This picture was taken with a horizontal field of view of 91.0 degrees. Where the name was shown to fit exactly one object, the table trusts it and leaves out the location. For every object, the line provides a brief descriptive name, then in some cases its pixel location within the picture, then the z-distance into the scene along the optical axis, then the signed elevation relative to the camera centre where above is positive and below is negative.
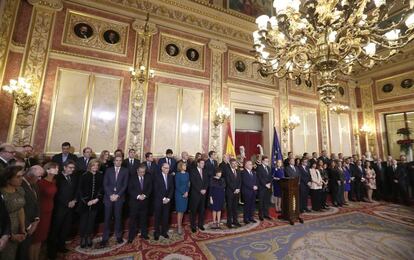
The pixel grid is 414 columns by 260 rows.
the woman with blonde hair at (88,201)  3.39 -0.81
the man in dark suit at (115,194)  3.55 -0.71
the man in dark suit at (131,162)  4.83 -0.20
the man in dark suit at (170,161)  5.29 -0.16
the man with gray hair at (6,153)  2.62 -0.04
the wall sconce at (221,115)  6.96 +1.41
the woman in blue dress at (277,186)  5.71 -0.80
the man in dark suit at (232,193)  4.51 -0.81
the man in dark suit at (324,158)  7.46 +0.06
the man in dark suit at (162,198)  3.91 -0.82
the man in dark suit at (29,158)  4.05 -0.15
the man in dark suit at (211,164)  5.03 -0.21
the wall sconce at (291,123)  8.30 +1.45
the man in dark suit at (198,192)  4.25 -0.75
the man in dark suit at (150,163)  4.92 -0.22
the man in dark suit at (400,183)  6.98 -0.75
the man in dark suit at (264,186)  5.01 -0.69
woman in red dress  2.57 -0.68
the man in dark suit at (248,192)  4.74 -0.80
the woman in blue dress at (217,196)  4.39 -0.85
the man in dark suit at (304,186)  5.75 -0.78
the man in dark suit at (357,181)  7.12 -0.71
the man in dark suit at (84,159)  4.58 -0.15
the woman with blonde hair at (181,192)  4.13 -0.74
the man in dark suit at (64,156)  4.52 -0.10
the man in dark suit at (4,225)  1.87 -0.70
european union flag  7.21 +0.28
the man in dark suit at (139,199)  3.74 -0.83
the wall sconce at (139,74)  5.84 +2.30
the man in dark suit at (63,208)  3.03 -0.85
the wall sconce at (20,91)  4.69 +1.38
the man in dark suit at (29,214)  2.21 -0.70
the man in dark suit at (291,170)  5.62 -0.31
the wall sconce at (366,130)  9.99 +1.52
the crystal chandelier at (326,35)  3.47 +2.26
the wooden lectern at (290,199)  4.74 -0.96
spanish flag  6.92 +0.41
